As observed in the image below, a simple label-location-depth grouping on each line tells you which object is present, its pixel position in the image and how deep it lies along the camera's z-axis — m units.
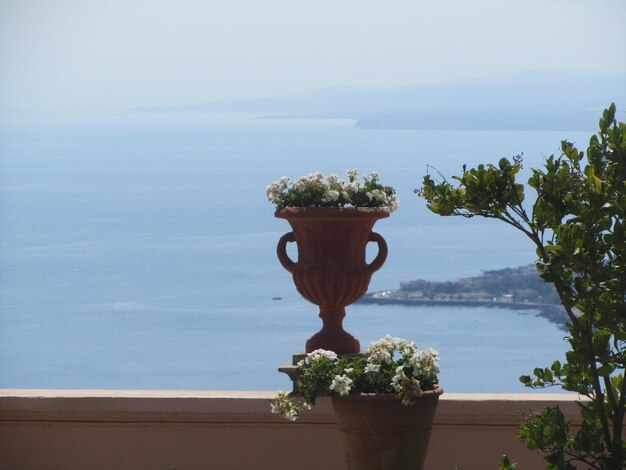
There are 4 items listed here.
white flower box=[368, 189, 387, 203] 8.50
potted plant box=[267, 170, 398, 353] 8.40
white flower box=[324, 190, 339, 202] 8.38
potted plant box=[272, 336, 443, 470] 7.10
